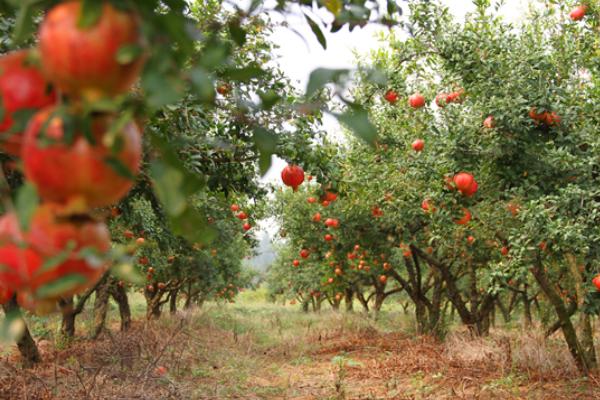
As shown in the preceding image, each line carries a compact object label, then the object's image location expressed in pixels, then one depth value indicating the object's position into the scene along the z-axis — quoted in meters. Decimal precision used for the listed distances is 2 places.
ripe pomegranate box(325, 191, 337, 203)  4.89
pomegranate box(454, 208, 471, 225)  6.23
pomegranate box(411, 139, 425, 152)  6.54
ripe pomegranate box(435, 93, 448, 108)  6.43
